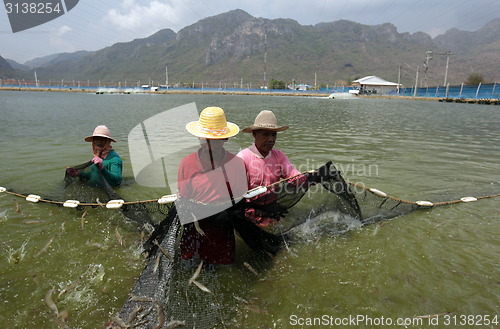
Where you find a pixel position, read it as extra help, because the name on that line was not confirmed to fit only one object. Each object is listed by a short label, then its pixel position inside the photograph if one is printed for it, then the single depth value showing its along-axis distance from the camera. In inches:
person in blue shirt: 222.2
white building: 2977.4
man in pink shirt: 161.0
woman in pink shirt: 118.6
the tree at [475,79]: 2469.2
